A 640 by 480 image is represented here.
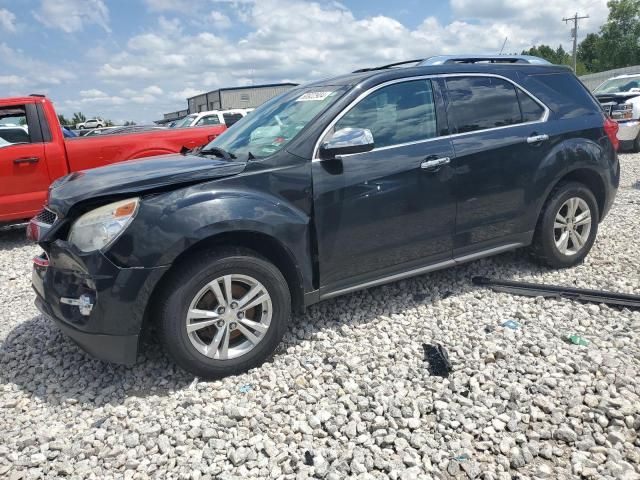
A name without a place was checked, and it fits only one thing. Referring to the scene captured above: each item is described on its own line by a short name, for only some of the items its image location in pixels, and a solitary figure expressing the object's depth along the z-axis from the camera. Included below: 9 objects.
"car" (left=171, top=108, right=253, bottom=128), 16.94
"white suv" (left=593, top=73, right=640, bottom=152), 11.93
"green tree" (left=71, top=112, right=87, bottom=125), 62.62
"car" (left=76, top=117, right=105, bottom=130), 30.56
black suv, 2.92
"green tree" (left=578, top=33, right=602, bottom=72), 68.90
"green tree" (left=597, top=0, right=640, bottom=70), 54.47
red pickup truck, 6.68
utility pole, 49.25
